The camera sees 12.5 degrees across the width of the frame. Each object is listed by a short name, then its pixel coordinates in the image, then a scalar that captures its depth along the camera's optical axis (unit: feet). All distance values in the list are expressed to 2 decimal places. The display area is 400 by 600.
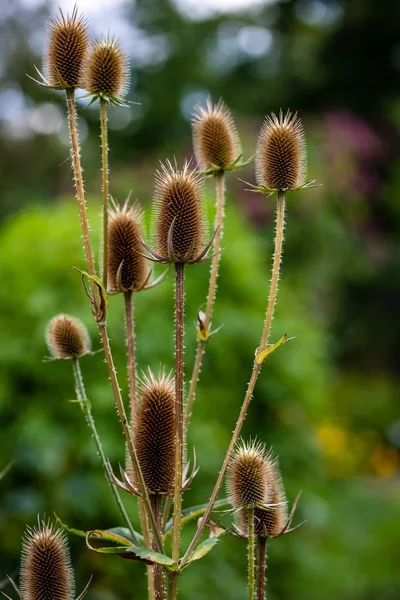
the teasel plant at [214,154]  4.19
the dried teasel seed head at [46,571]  3.77
